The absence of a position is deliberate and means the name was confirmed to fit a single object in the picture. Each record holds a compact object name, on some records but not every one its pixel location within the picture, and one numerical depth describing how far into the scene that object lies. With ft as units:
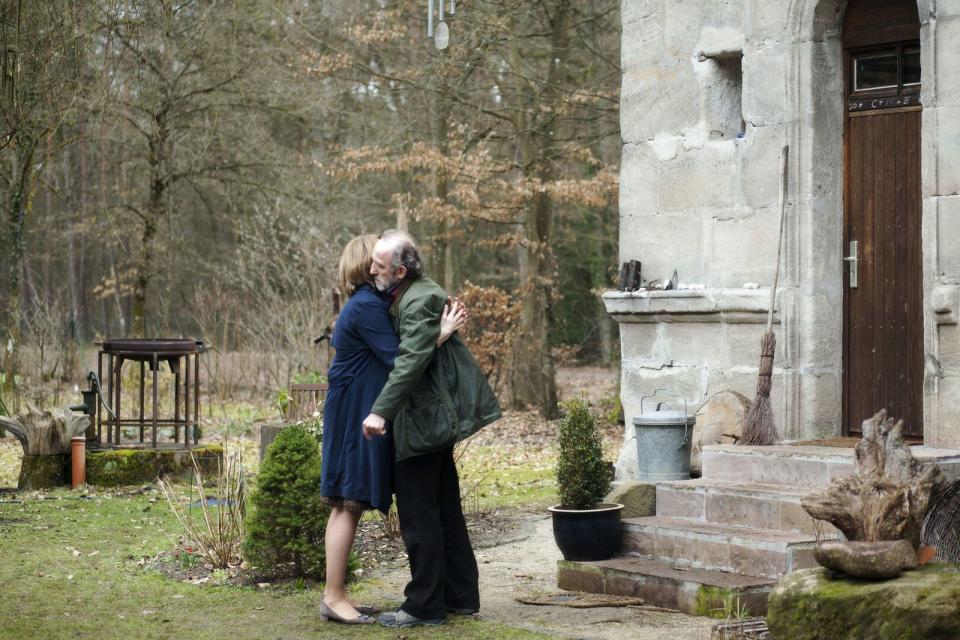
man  32.05
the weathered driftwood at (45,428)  59.24
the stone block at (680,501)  40.45
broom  44.75
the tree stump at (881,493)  28.27
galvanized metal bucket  45.64
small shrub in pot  38.35
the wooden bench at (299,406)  60.75
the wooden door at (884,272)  46.23
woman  32.92
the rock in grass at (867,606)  25.89
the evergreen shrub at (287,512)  37.88
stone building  43.54
